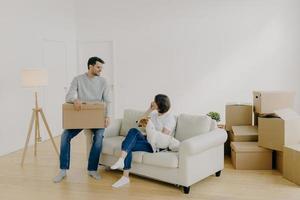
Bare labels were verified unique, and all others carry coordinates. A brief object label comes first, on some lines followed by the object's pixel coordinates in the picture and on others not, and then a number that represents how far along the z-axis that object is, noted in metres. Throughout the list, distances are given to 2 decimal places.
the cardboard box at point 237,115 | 4.74
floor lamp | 4.61
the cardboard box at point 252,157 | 4.04
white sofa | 3.29
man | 3.81
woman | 3.53
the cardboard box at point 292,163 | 3.49
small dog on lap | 3.47
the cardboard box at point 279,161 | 3.92
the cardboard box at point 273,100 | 4.34
